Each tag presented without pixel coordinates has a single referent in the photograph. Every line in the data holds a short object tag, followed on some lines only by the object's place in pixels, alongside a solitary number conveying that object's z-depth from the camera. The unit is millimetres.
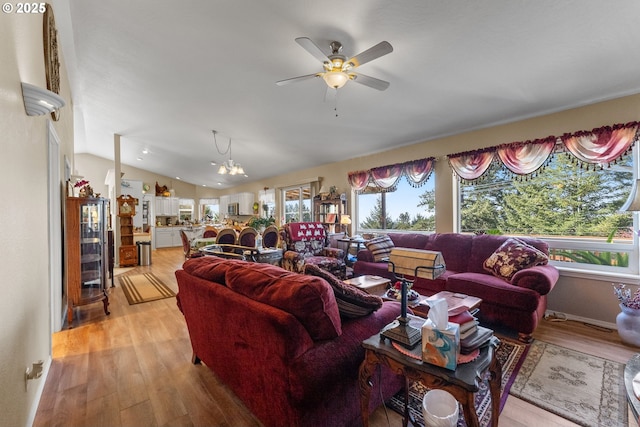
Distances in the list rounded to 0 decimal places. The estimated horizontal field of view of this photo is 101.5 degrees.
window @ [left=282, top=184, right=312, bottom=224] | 7535
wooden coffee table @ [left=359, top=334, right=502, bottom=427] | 990
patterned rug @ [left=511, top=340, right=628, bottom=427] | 1666
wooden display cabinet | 3174
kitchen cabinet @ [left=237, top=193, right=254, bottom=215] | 9758
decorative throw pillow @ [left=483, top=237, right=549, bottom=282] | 2912
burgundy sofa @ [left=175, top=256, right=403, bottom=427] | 1222
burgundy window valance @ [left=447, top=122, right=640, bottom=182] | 2830
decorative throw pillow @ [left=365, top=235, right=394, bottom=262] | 4094
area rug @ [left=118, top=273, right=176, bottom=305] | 4078
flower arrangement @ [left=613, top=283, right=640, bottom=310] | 2475
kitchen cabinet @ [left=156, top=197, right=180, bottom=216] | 9930
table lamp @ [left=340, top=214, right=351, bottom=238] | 5547
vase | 2441
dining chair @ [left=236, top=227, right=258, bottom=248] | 4578
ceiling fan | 2031
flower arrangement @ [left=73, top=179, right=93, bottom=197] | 3632
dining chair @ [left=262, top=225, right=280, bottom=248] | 4927
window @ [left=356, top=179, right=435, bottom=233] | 4734
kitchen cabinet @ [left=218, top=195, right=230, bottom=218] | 11145
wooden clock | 6207
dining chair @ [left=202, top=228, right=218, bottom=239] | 6121
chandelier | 5724
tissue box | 1064
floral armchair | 4360
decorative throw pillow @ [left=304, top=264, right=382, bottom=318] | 1515
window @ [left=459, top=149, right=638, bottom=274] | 3004
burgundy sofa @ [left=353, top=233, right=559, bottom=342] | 2591
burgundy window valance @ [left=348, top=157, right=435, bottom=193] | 4516
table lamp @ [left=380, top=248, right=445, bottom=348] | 1263
